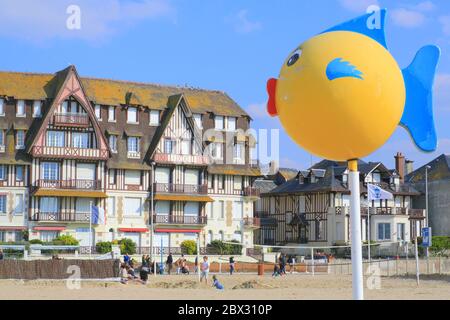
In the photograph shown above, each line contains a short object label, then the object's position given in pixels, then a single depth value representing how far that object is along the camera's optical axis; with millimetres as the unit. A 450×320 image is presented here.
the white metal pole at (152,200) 55828
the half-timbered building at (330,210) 69938
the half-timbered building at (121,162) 59531
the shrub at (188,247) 61625
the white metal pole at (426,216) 70106
